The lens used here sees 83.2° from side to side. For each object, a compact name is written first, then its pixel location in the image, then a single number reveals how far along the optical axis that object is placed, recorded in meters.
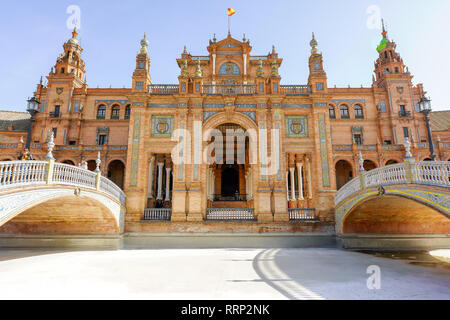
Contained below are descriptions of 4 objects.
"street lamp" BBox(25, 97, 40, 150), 14.93
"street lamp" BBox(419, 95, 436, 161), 12.95
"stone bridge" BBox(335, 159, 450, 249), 8.37
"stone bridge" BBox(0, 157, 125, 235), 7.44
